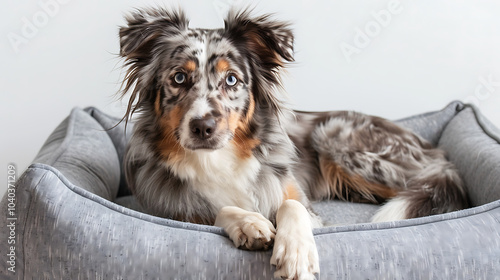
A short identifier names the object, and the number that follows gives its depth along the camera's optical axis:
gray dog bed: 1.06
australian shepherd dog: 1.20
